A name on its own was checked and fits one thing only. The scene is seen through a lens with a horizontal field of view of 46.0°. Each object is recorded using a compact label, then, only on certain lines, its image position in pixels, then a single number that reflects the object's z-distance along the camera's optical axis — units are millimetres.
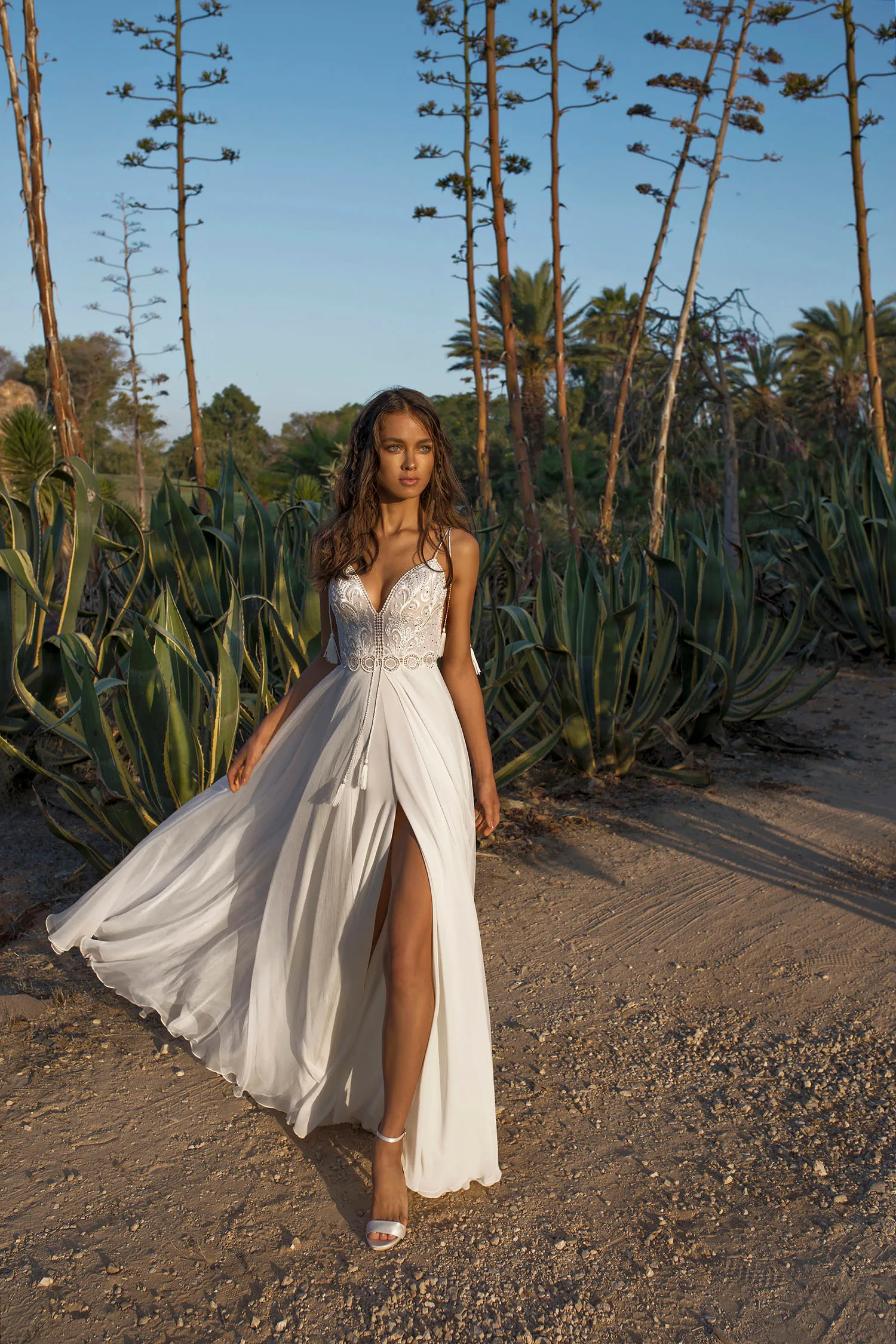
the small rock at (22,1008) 2754
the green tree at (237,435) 31433
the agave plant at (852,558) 6797
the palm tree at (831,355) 25516
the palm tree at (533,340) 22656
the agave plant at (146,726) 3178
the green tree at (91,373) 25312
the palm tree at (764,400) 8703
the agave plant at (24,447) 13000
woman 2051
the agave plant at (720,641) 5055
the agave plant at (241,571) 4223
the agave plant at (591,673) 4582
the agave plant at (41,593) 3830
